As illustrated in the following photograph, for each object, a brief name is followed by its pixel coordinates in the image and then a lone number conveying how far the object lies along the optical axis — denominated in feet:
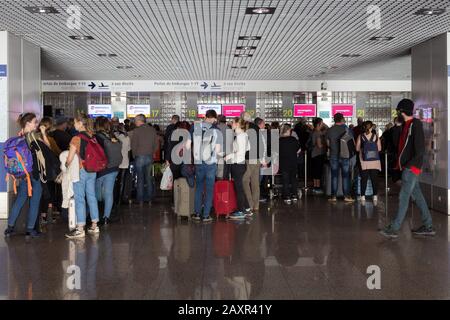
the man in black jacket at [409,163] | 23.85
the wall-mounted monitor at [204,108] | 61.21
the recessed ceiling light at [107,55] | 40.22
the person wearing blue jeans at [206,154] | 28.12
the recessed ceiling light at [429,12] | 26.35
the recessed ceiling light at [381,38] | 34.04
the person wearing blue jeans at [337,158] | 36.86
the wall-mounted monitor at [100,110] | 60.44
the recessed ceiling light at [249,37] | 33.42
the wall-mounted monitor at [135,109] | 61.05
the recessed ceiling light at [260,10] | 26.22
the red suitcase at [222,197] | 30.50
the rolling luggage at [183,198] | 29.86
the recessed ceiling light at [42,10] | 25.55
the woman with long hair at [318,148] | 41.01
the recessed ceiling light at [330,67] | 48.01
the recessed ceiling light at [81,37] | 33.47
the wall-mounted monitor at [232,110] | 61.05
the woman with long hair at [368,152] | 36.78
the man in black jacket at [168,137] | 30.45
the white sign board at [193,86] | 56.54
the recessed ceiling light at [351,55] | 41.22
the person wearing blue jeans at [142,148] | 35.81
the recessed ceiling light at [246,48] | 37.19
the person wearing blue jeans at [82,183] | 24.66
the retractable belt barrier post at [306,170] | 45.68
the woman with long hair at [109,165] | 26.81
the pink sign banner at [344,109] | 60.18
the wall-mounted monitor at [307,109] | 60.75
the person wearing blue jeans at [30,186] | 24.62
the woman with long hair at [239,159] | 29.63
